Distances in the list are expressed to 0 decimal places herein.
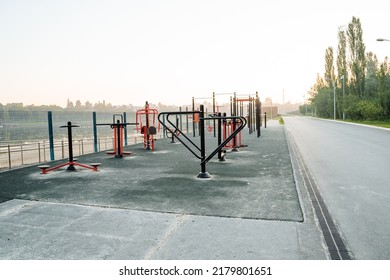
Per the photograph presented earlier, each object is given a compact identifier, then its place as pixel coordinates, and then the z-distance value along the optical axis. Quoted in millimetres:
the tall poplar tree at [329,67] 58812
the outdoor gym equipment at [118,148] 10784
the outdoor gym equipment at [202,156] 7052
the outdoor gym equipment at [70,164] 8201
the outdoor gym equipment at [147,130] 12961
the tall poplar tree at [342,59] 48219
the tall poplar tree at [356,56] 43594
